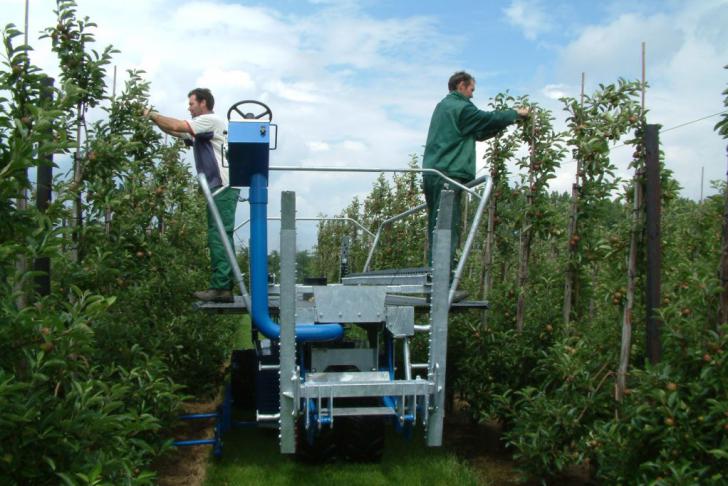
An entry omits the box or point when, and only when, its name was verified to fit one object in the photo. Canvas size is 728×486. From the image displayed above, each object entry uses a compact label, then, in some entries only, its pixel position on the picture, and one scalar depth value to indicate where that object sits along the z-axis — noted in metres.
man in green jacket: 5.88
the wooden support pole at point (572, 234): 5.90
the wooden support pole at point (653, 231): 4.74
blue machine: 4.36
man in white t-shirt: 6.10
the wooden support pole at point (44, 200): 4.14
